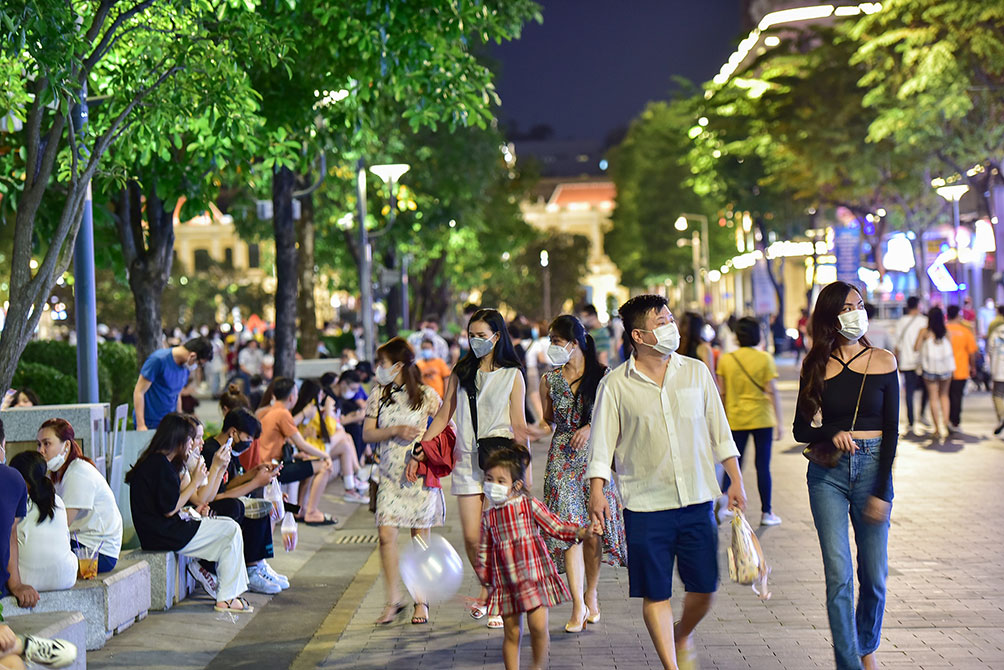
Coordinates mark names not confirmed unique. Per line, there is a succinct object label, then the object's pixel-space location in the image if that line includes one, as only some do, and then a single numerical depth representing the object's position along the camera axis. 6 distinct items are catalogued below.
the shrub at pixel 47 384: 14.98
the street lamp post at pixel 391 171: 28.81
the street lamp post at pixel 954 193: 31.58
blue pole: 10.94
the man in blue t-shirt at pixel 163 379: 12.42
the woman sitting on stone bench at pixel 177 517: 9.02
